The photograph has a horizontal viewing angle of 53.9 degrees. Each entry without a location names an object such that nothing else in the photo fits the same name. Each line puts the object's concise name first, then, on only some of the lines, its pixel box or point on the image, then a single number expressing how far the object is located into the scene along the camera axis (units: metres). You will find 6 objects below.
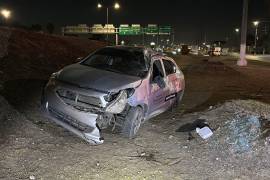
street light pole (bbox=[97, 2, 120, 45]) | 29.75
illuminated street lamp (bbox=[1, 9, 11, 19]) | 24.68
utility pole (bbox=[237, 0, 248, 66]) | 23.51
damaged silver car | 4.78
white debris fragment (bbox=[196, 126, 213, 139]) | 5.35
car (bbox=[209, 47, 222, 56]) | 47.68
